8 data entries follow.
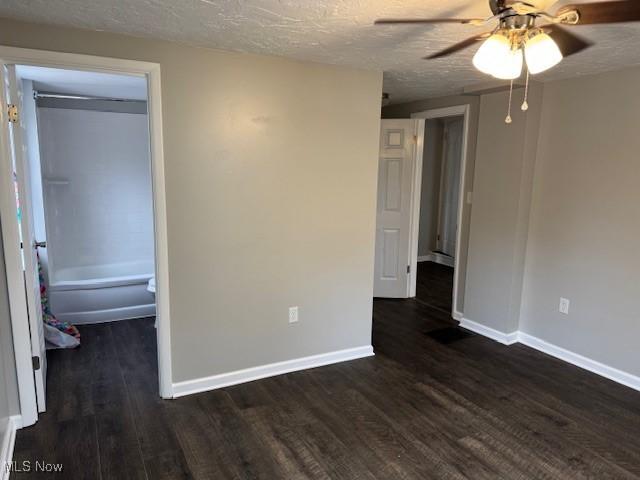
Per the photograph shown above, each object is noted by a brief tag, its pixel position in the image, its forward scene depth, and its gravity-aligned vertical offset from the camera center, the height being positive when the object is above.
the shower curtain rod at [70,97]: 4.15 +0.76
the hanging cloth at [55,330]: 3.50 -1.25
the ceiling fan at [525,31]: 1.46 +0.55
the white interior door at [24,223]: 2.39 -0.28
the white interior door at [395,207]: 4.73 -0.28
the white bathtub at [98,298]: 3.99 -1.12
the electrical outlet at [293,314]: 3.17 -0.96
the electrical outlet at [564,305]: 3.45 -0.94
